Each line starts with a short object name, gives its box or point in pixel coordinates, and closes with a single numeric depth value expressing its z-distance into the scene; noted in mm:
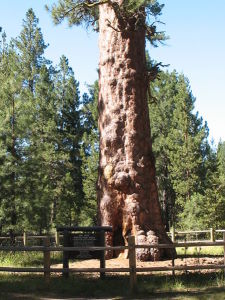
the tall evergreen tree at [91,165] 33250
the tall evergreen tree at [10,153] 17062
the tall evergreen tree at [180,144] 36594
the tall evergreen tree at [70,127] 36438
